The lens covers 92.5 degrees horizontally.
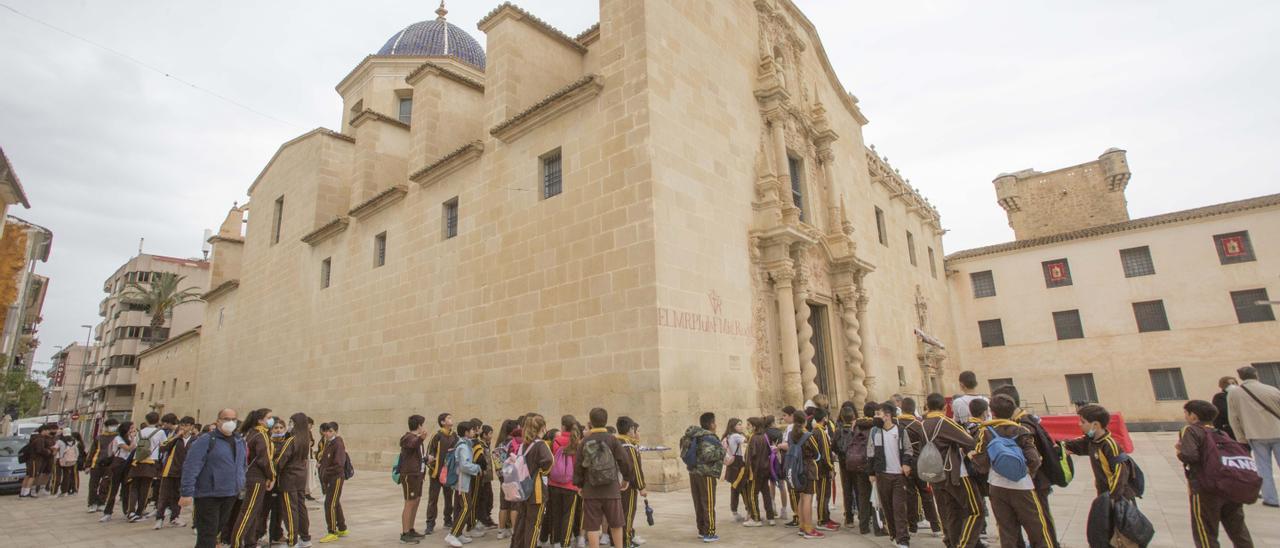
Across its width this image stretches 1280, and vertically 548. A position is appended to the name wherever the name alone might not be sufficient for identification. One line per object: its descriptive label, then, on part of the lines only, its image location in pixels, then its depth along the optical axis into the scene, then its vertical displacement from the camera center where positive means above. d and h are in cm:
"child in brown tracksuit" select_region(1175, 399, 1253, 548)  471 -85
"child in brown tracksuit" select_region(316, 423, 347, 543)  732 -65
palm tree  4136 +907
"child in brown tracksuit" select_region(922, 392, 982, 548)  522 -69
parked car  1269 -73
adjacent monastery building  2358 +357
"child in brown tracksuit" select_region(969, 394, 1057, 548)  474 -72
